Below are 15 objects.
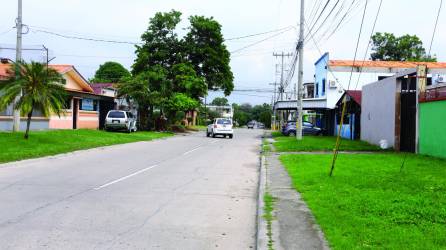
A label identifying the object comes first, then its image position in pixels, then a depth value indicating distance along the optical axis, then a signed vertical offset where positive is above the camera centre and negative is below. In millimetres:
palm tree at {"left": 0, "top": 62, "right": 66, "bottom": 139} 22516 +1286
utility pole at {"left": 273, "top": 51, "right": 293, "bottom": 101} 77131 +7920
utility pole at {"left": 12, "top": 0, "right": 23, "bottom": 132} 25197 +3561
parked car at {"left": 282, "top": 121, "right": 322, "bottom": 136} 47281 -502
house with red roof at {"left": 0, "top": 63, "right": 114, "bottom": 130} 33000 +960
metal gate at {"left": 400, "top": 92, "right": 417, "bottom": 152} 23141 +247
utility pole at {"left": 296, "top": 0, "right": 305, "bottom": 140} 33656 +3526
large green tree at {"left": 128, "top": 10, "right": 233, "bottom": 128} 51031 +6765
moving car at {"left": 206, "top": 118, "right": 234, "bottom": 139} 41494 -349
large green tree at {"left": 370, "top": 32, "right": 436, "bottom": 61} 65938 +10010
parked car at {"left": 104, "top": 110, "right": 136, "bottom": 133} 38562 -24
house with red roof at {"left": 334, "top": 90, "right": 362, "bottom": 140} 35625 +690
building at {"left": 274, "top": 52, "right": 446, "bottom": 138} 45719 +4242
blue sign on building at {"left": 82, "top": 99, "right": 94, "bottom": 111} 39088 +1176
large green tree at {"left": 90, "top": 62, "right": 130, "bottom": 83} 87344 +8177
